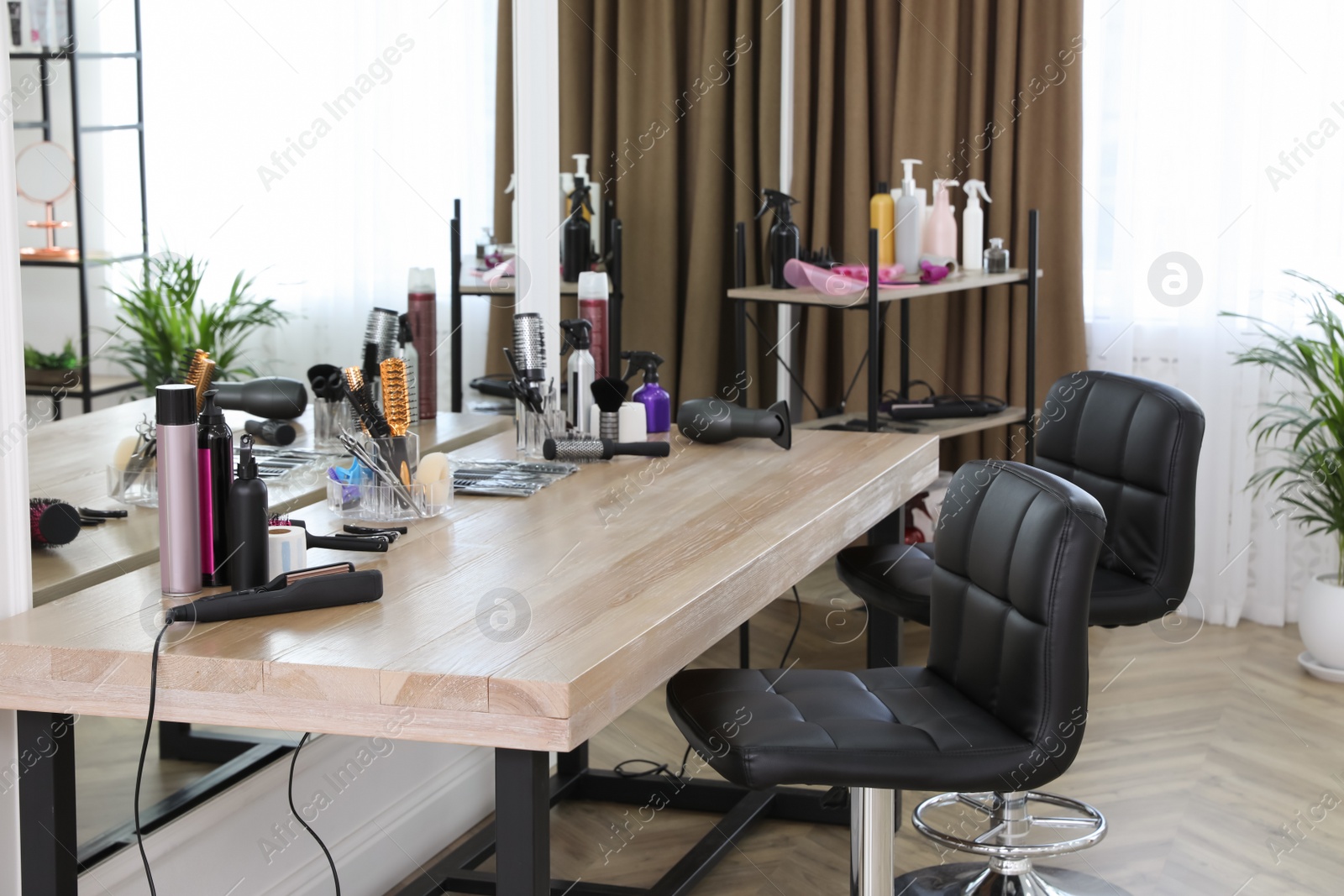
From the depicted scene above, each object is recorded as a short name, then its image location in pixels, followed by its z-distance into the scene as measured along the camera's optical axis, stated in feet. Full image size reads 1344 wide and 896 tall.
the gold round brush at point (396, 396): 6.61
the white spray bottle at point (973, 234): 11.91
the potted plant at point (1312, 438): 10.98
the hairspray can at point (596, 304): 9.06
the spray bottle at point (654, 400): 8.63
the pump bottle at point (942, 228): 11.76
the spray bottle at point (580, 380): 8.28
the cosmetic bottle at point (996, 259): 11.72
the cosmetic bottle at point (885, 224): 11.64
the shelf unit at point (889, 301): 10.79
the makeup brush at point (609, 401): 8.16
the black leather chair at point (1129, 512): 7.57
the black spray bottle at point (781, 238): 11.50
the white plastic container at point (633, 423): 8.23
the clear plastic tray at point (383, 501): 6.37
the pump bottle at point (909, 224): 11.46
